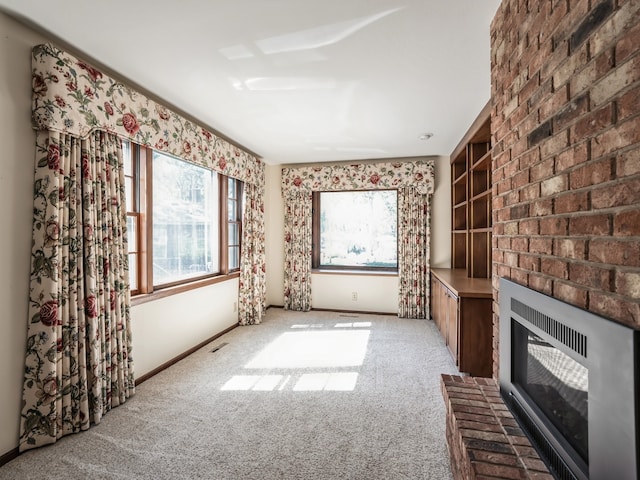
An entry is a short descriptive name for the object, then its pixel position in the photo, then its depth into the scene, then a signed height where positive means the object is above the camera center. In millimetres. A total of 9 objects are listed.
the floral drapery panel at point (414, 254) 4715 -222
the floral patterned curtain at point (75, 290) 1898 -321
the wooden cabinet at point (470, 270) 2822 -404
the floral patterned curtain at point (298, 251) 5152 -187
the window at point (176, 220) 2818 +208
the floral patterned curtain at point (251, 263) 4398 -324
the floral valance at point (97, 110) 1883 +943
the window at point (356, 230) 5070 +150
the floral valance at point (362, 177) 4660 +953
